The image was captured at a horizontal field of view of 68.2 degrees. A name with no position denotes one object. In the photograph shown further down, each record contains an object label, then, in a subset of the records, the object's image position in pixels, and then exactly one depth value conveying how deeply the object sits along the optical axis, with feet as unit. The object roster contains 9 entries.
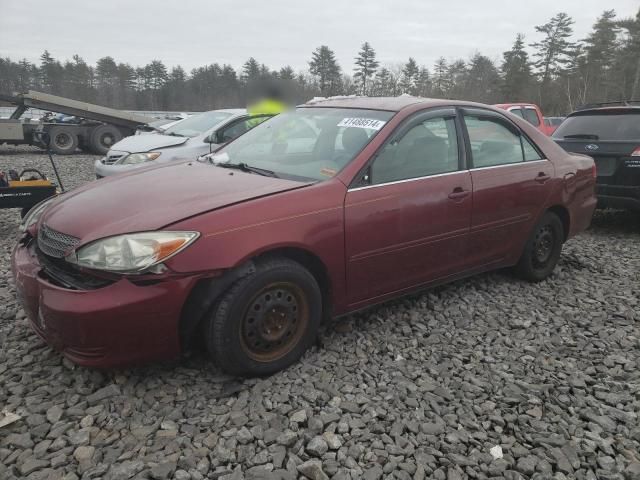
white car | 23.63
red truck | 35.83
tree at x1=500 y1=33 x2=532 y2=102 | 138.72
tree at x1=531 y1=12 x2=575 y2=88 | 139.95
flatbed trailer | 45.83
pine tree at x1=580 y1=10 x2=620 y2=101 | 127.58
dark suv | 18.34
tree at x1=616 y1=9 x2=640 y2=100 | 120.57
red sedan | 7.37
